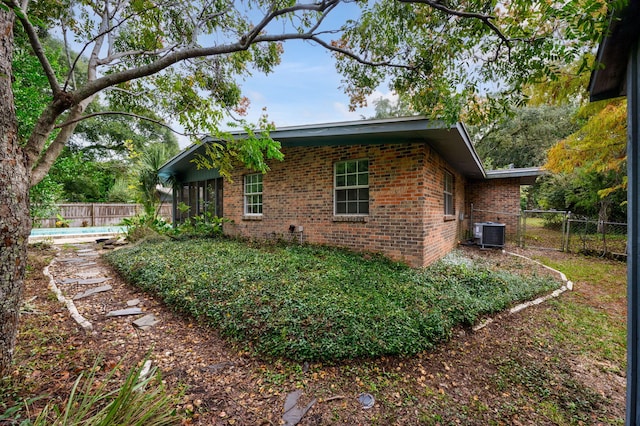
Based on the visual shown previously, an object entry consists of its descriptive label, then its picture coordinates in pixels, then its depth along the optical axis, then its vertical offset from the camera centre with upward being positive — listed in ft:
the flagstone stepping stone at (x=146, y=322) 11.07 -4.87
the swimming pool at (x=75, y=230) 39.27 -3.02
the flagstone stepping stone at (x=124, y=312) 11.91 -4.73
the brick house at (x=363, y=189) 17.40 +1.86
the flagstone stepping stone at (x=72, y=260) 21.48 -4.04
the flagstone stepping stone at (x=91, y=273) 17.39 -4.28
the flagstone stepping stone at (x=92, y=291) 13.74 -4.45
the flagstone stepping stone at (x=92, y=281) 15.99 -4.35
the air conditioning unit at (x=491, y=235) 29.58 -2.92
